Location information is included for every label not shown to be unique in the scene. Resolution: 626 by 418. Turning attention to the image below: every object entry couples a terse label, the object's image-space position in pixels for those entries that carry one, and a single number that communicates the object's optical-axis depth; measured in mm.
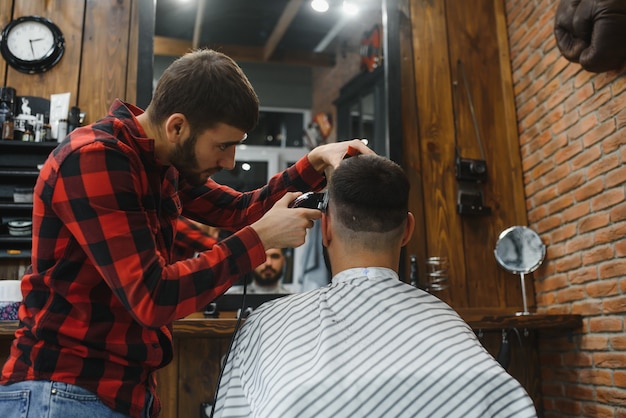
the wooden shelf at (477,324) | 2316
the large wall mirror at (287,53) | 3359
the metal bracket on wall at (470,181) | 3152
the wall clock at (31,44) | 2799
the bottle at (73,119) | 2754
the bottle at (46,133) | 2709
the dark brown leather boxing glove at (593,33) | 2463
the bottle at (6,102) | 2697
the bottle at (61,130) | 2727
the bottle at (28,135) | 2693
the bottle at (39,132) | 2707
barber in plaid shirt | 1143
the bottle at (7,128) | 2680
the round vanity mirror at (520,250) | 2998
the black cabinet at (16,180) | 2576
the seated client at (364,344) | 1239
